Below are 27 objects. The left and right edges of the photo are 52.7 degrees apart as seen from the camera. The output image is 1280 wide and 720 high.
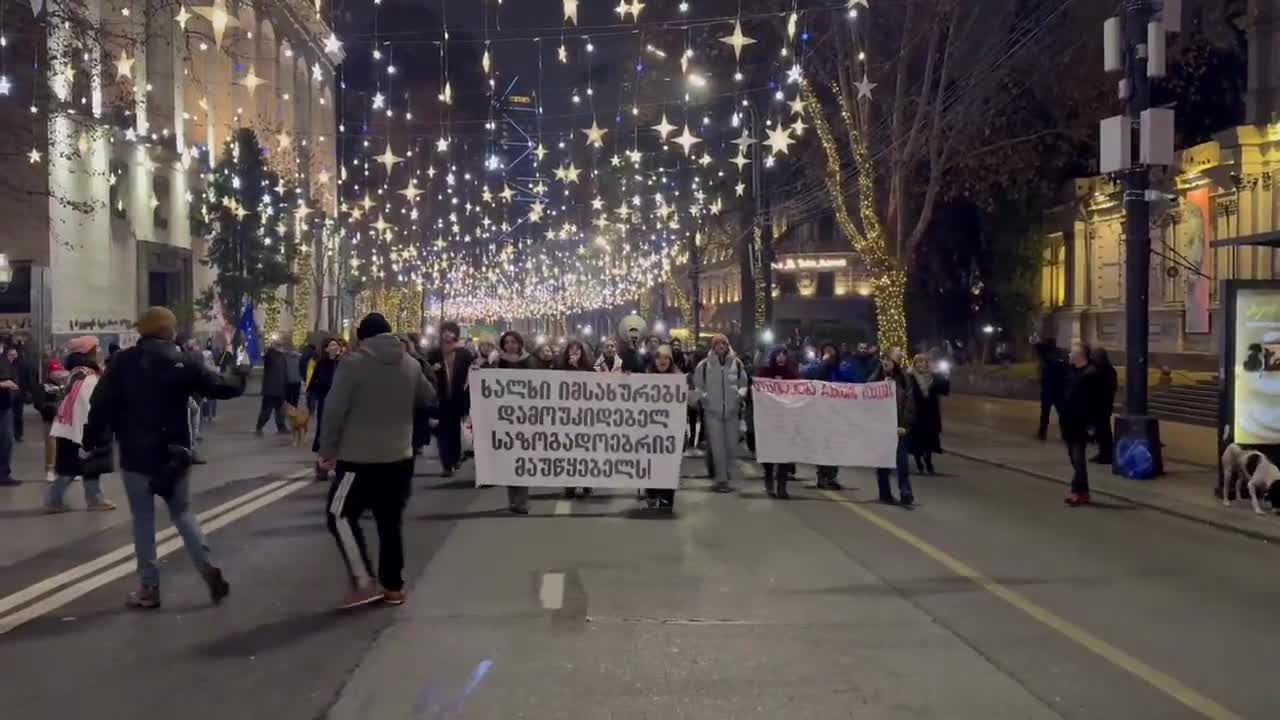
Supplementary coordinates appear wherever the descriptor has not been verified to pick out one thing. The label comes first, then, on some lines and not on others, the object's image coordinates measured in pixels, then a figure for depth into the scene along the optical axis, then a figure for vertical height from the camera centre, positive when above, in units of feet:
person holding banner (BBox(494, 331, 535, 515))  44.24 -0.22
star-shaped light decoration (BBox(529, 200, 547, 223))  107.24 +11.40
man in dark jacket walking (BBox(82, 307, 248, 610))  25.76 -1.40
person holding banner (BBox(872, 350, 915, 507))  45.24 -3.43
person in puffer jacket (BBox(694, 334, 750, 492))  45.88 -1.59
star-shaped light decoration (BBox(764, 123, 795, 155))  83.41 +13.34
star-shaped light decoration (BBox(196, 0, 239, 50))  49.03 +12.64
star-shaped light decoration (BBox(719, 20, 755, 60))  65.28 +15.79
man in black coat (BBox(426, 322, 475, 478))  51.34 -1.72
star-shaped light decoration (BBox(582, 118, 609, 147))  82.25 +13.68
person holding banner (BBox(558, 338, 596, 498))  45.73 -0.42
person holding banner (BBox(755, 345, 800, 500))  46.47 -1.18
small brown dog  67.41 -3.89
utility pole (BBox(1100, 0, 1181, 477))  53.42 +7.84
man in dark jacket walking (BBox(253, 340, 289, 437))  76.79 -1.92
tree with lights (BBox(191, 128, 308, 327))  151.74 +14.92
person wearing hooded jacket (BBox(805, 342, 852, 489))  50.16 -1.20
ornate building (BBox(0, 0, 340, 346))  82.79 +15.36
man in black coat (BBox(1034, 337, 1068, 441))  70.38 -1.65
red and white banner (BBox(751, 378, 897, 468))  46.57 -2.70
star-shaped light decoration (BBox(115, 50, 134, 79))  58.94 +13.16
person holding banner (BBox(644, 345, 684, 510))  42.60 -0.90
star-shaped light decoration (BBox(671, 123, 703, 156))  82.48 +13.38
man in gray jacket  25.93 -2.11
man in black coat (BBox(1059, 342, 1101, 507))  44.06 -2.37
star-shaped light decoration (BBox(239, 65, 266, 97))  69.77 +14.63
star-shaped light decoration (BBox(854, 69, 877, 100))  80.18 +16.24
